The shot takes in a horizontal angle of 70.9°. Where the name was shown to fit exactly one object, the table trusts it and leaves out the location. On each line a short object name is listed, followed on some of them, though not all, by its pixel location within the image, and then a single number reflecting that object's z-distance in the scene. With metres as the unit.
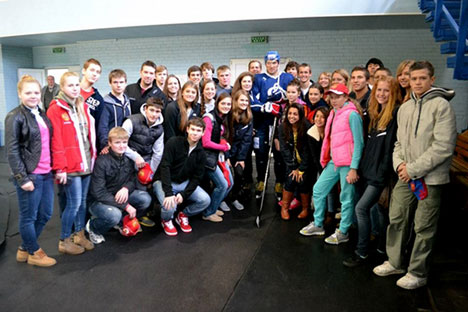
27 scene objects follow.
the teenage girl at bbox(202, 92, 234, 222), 3.86
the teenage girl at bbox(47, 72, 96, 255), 2.93
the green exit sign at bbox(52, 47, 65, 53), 10.83
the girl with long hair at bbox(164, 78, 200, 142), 3.76
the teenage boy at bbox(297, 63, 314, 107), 4.62
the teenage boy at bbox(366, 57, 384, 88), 4.87
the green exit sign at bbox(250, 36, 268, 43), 8.18
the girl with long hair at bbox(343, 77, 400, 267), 2.82
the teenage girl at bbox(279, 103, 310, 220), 3.85
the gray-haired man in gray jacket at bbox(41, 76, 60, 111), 6.59
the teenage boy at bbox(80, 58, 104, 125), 3.43
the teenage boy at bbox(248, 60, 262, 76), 4.89
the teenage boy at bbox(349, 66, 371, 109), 3.54
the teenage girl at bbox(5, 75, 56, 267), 2.66
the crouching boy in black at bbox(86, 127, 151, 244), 3.25
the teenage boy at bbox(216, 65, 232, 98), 4.50
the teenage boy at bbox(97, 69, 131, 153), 3.53
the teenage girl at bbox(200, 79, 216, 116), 3.96
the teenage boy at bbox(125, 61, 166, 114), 4.05
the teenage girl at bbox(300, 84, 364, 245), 3.09
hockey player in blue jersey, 4.54
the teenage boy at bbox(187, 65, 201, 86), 4.38
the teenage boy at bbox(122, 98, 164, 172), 3.52
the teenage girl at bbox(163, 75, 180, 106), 4.16
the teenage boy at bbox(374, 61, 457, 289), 2.39
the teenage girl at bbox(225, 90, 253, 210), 4.05
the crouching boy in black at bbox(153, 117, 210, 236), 3.52
